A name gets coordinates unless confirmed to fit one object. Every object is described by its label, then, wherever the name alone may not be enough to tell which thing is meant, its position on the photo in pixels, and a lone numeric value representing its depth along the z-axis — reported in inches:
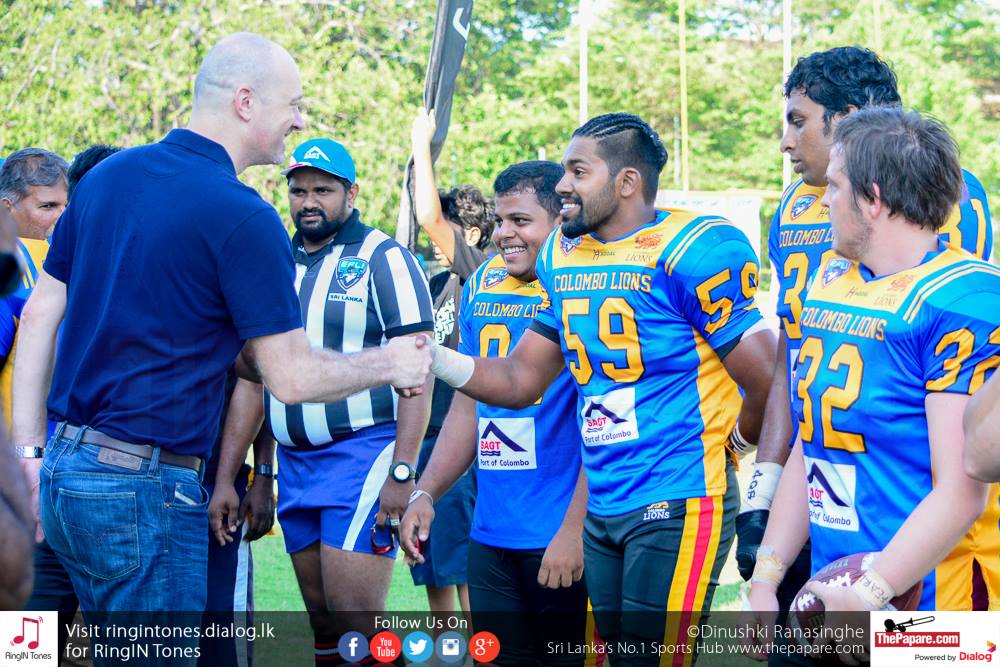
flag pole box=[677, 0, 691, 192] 1175.6
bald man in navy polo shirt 137.6
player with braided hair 153.2
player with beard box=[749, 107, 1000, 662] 109.8
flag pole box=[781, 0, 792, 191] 1201.4
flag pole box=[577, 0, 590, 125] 1146.7
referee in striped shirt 196.5
